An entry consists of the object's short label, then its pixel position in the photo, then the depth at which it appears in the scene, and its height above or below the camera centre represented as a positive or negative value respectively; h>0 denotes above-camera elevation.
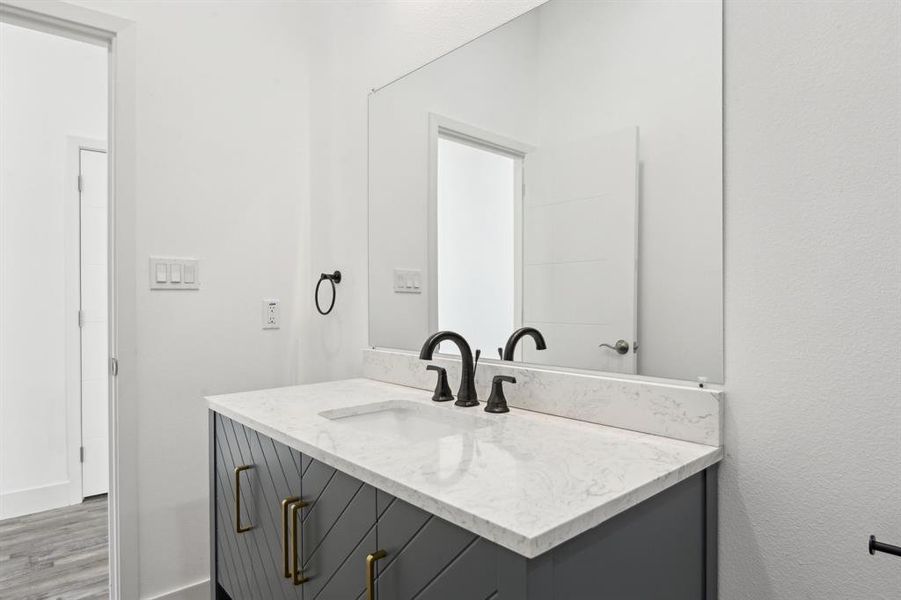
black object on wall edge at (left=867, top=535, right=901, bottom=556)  0.79 -0.38
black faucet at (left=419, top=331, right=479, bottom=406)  1.37 -0.21
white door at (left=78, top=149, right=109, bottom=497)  2.98 -0.17
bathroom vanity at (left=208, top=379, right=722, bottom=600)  0.71 -0.34
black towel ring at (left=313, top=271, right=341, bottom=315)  2.05 +0.06
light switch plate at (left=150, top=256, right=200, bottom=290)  1.82 +0.07
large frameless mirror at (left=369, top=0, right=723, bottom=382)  1.06 +0.26
